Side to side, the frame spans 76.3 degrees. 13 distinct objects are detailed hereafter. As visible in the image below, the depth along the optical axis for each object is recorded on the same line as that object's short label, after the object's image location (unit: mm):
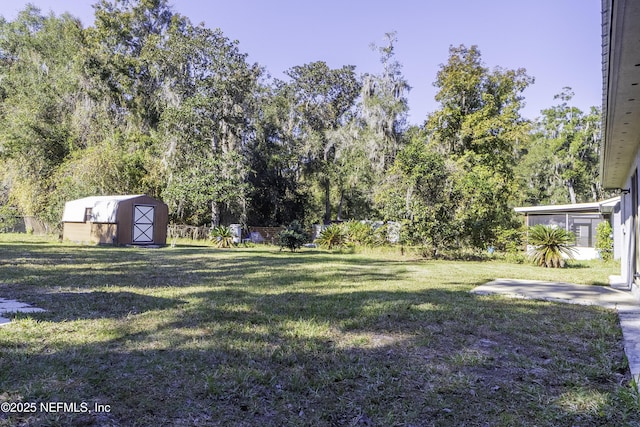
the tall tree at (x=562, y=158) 26109
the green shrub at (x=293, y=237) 15414
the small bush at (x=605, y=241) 14672
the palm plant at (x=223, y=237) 18016
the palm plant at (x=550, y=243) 11258
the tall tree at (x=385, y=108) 23453
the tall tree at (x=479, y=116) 18375
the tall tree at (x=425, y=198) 13398
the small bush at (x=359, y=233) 16078
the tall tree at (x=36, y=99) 21703
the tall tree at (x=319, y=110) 26625
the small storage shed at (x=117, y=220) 17094
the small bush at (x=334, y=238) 17391
